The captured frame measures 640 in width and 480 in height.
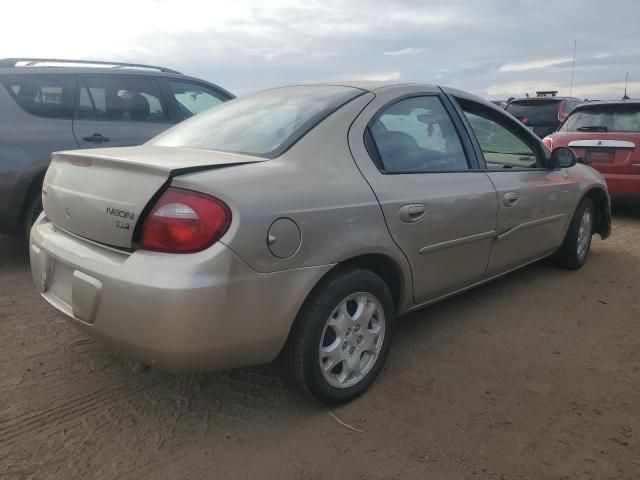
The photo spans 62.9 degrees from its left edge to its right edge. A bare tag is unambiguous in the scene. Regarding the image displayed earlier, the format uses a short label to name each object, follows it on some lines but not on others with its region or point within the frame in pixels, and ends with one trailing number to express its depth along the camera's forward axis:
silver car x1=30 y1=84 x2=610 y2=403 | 1.98
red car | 6.14
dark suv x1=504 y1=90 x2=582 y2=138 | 11.20
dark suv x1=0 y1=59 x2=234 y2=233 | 4.26
